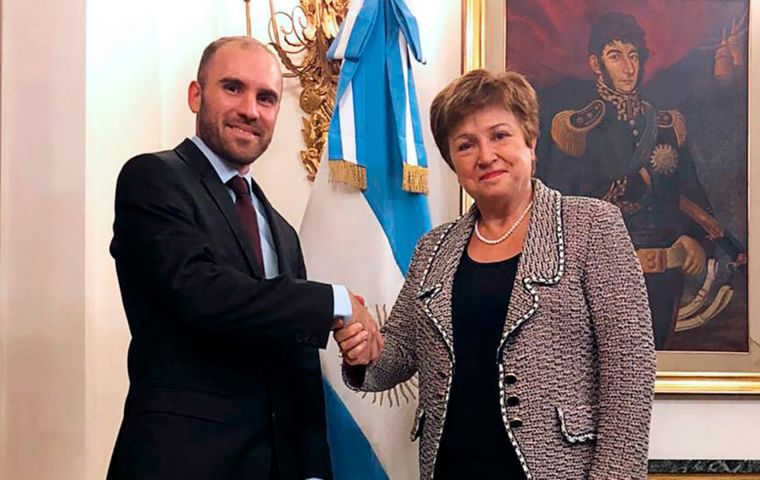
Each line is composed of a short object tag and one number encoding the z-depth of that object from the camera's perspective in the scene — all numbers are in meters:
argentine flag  2.20
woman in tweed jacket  1.43
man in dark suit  1.45
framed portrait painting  2.39
